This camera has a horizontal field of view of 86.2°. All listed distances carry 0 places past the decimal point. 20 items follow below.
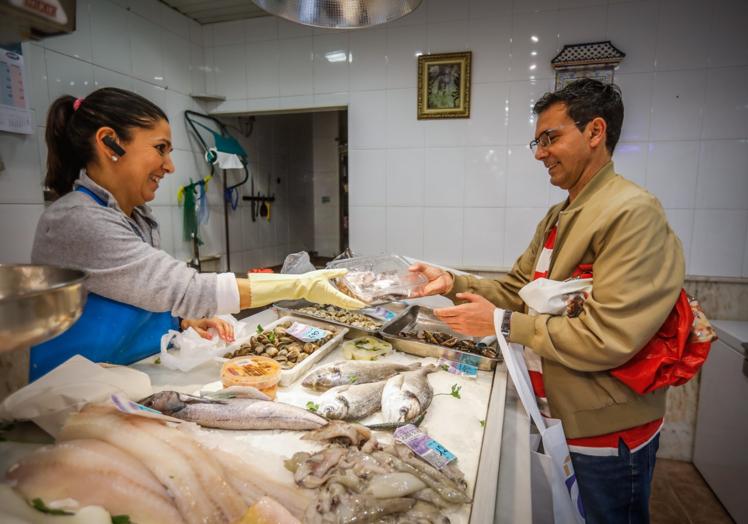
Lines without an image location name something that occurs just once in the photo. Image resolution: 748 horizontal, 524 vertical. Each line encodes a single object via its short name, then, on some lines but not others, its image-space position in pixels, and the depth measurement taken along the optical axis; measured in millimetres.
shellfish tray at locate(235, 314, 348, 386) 1565
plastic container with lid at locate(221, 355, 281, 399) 1413
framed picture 3229
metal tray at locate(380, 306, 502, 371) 1780
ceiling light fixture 1639
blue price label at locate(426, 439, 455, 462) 1099
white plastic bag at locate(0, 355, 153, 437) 1033
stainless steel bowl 482
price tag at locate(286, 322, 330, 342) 1863
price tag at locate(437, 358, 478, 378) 1724
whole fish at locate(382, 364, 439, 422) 1304
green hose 3715
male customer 1325
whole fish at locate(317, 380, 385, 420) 1312
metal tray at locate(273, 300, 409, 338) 2086
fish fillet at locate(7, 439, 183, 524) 798
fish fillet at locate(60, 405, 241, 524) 856
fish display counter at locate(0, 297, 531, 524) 883
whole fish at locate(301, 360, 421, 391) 1528
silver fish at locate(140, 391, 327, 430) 1223
